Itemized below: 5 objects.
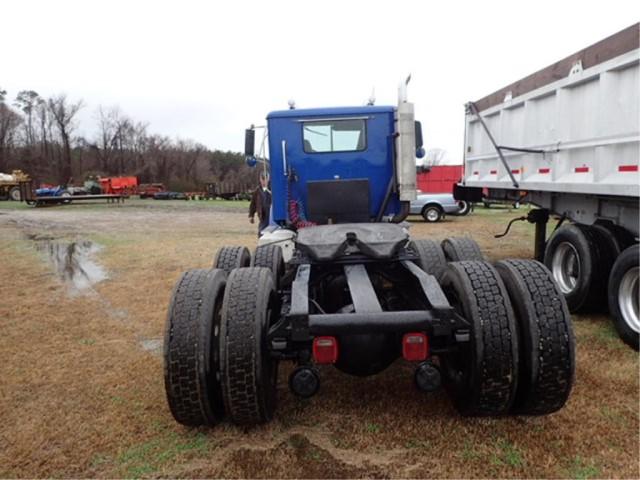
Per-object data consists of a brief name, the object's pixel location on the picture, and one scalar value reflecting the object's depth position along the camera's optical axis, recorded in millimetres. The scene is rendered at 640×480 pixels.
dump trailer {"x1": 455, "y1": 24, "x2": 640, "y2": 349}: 4633
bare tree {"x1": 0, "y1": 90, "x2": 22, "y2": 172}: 56809
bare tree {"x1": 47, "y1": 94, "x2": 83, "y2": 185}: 61938
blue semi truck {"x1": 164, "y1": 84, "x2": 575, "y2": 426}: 2770
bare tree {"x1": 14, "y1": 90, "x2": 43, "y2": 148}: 62234
